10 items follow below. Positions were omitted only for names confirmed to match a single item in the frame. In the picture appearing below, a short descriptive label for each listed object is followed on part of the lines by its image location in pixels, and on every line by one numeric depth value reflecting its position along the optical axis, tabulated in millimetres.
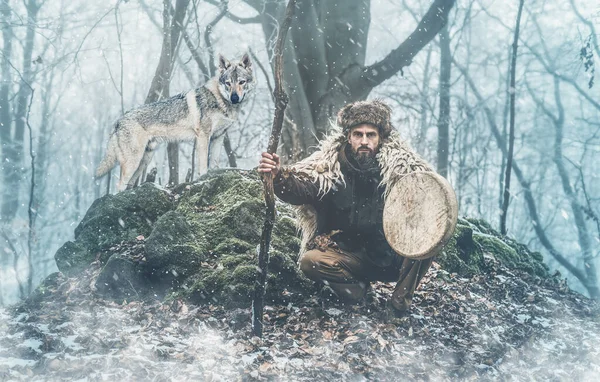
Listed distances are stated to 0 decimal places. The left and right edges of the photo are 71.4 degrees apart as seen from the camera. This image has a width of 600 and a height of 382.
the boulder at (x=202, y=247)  4629
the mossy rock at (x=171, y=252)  4734
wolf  6734
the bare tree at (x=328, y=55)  7262
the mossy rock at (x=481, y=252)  6184
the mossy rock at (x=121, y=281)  4625
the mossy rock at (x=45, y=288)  4680
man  4195
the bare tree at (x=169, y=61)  8055
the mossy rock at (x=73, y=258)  5258
